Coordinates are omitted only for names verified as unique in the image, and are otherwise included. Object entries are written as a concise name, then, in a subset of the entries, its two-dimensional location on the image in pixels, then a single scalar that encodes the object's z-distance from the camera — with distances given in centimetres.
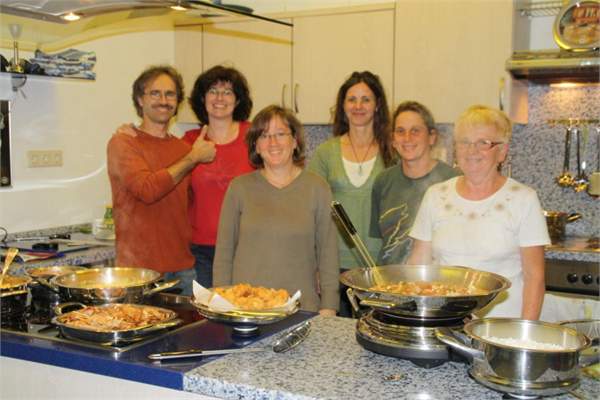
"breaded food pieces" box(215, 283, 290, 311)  189
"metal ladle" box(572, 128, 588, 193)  385
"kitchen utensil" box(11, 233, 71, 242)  361
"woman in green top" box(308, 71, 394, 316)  307
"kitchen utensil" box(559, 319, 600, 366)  163
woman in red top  313
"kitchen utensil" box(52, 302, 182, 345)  180
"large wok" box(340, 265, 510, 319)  164
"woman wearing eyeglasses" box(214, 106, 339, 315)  248
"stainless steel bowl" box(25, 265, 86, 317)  215
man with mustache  296
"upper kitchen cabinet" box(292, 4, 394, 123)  385
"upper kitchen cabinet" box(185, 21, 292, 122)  414
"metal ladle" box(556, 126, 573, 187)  386
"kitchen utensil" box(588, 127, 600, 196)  379
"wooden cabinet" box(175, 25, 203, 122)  442
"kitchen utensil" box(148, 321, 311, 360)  172
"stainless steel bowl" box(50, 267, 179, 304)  203
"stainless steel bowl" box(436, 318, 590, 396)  143
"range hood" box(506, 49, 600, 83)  340
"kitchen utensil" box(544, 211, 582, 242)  361
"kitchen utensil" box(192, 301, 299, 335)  182
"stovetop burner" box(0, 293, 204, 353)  182
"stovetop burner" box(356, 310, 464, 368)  164
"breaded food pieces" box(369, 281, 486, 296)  173
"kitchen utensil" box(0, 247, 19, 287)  211
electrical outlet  374
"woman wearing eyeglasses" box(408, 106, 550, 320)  218
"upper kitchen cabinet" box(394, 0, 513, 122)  357
